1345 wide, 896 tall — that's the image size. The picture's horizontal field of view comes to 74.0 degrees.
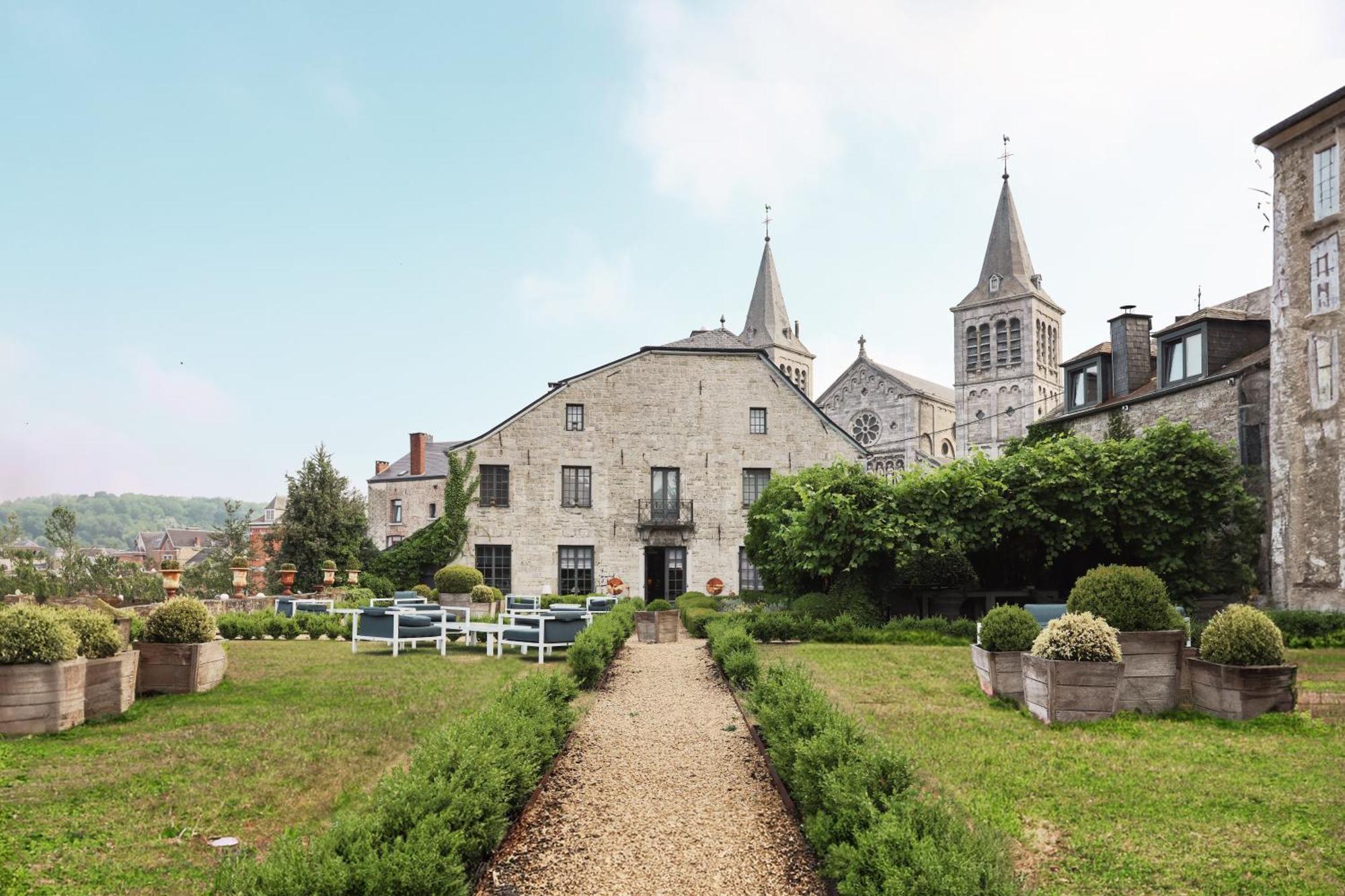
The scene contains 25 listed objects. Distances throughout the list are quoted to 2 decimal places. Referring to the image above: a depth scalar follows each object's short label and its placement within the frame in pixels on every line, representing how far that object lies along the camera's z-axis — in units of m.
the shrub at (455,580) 24.59
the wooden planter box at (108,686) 8.73
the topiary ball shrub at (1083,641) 9.04
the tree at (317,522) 33.75
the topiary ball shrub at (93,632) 8.94
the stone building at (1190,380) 21.67
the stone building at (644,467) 30.02
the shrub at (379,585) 28.23
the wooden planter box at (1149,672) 9.37
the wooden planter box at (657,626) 19.19
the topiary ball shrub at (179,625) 10.57
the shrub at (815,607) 19.55
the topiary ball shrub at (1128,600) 9.67
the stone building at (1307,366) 19.02
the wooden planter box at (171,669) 10.40
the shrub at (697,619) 20.47
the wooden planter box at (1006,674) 10.27
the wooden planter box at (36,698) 7.89
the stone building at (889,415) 56.53
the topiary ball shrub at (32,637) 7.93
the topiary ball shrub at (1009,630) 10.29
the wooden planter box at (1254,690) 8.80
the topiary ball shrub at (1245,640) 8.98
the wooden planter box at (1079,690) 8.85
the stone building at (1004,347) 59.09
